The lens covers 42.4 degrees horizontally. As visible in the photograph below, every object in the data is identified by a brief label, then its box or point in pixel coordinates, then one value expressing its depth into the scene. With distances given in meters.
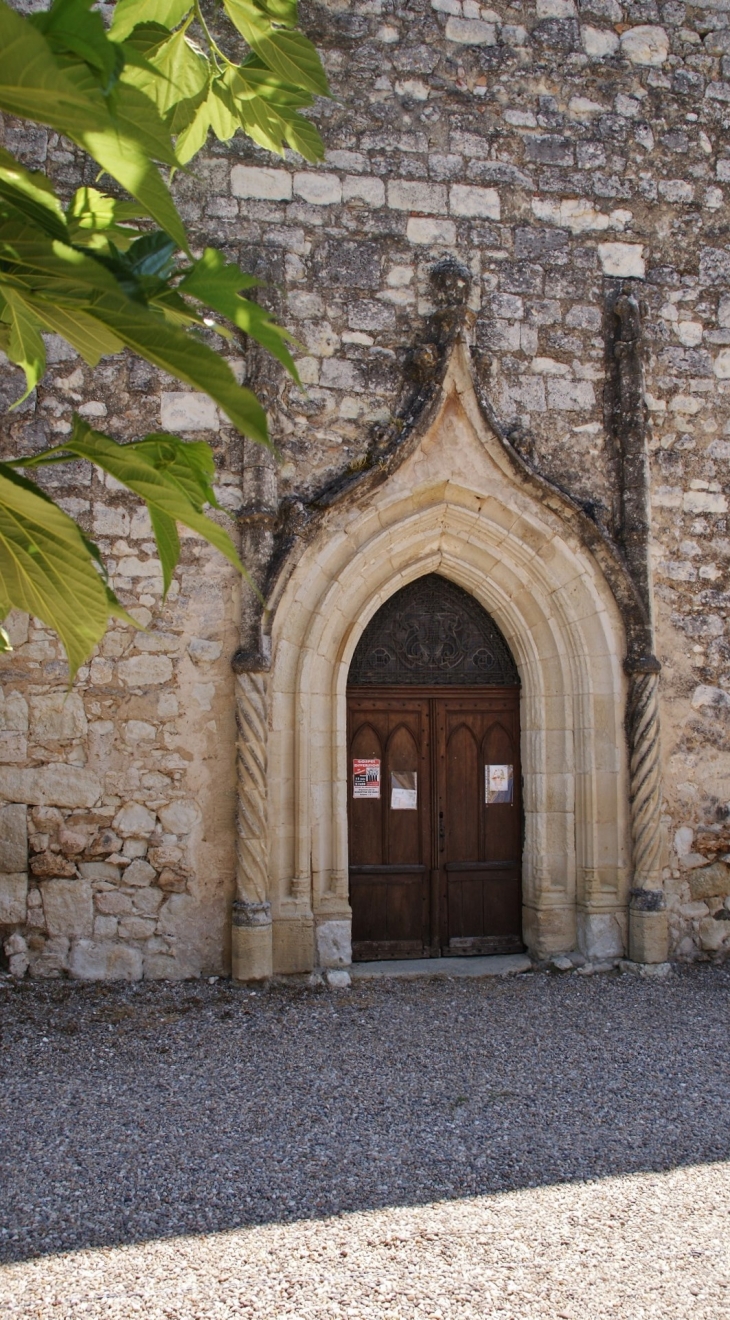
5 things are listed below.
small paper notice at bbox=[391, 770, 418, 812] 5.77
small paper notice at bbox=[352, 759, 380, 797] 5.73
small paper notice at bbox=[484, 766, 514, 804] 5.90
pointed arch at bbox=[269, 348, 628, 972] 5.27
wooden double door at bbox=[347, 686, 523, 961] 5.73
